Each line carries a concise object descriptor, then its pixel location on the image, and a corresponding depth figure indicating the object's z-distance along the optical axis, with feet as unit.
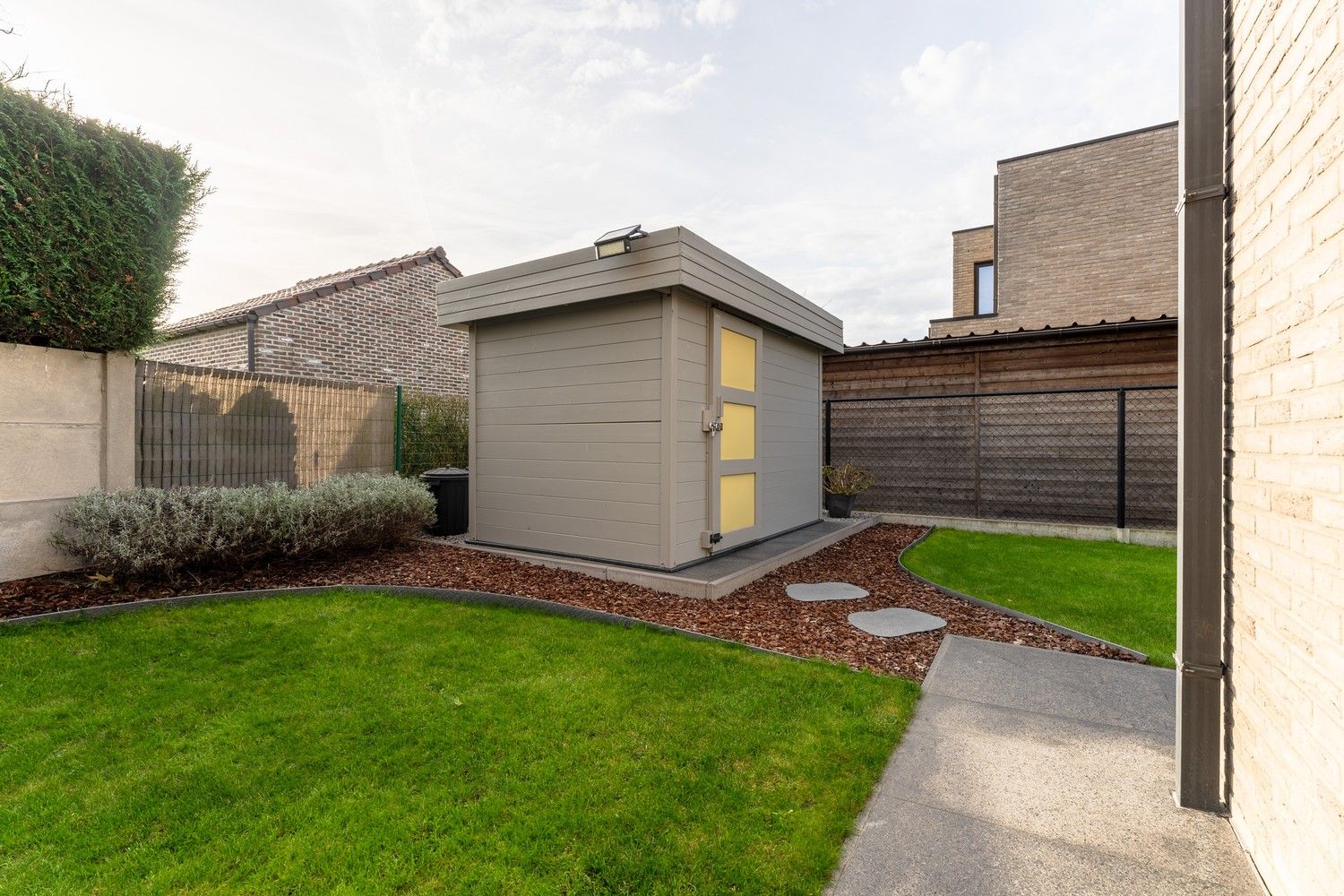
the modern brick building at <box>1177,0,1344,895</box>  4.45
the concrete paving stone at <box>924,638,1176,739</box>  9.24
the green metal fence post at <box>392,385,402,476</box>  24.97
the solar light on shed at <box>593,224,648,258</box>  15.64
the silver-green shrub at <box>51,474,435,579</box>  14.03
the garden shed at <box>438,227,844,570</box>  16.20
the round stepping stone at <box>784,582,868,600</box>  15.62
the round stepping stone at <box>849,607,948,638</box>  13.10
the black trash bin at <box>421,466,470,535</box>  22.62
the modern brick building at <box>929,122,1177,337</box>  38.09
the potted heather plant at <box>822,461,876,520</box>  27.86
